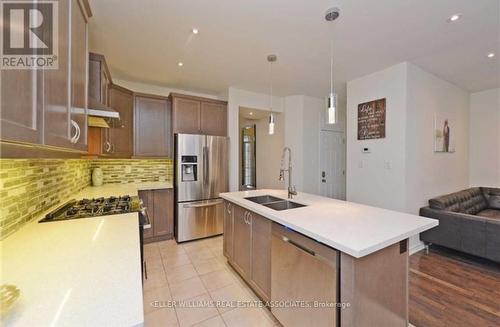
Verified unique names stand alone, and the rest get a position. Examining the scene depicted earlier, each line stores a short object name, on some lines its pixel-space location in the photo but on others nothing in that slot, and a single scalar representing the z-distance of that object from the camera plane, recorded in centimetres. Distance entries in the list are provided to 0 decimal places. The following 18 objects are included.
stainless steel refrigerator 329
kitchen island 116
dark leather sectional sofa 246
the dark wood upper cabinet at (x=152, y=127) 331
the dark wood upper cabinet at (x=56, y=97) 60
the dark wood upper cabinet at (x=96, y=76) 199
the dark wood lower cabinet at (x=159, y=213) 326
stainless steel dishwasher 122
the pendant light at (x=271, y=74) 255
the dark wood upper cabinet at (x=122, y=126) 292
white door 451
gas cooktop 168
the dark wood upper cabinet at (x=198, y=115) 342
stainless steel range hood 158
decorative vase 328
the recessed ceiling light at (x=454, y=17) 189
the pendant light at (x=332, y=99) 166
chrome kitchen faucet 236
